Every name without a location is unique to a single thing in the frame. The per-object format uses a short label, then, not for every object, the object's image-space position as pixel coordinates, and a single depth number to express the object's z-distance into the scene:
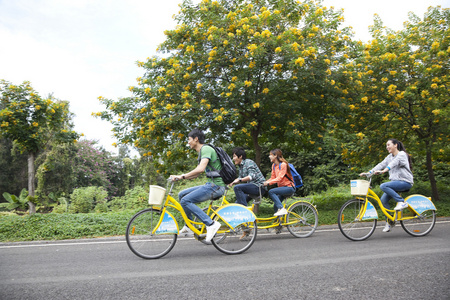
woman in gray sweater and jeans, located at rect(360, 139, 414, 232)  6.47
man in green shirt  5.00
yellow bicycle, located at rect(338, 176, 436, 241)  6.25
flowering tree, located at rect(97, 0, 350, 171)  8.80
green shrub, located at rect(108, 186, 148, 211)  14.42
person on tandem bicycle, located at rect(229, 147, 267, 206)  6.46
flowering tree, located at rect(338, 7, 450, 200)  10.55
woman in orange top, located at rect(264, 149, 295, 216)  6.75
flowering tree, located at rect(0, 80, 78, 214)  9.06
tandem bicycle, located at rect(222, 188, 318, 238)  6.73
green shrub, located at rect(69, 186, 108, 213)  15.05
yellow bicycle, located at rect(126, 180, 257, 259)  4.93
